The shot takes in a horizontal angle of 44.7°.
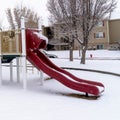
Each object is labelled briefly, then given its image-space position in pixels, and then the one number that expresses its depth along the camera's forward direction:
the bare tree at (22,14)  21.74
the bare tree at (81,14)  11.93
